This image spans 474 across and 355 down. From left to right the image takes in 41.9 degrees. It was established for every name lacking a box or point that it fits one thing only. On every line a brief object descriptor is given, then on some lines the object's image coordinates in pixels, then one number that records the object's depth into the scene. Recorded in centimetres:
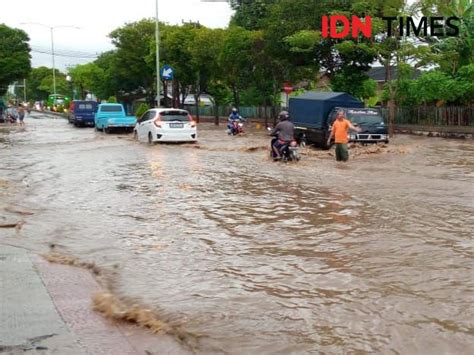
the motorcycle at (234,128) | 3064
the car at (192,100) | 7507
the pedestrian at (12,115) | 5158
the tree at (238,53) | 3756
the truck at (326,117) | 2103
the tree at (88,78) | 7206
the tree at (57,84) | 11425
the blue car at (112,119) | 3225
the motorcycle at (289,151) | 1721
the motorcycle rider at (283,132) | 1694
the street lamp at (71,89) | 9585
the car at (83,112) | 4338
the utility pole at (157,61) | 3893
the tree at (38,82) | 13600
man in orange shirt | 1636
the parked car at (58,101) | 9594
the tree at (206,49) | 4244
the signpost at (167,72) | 3869
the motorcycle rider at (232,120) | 3047
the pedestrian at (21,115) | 4844
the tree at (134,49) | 5512
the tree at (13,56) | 5900
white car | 2234
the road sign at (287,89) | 3359
